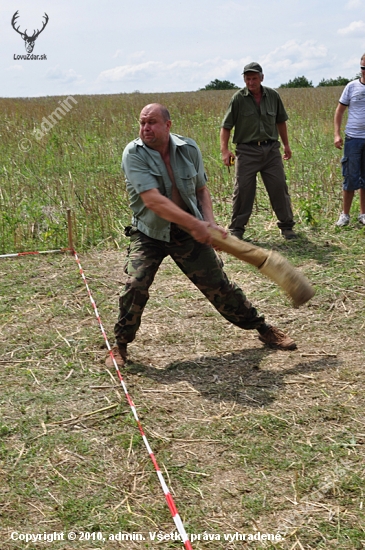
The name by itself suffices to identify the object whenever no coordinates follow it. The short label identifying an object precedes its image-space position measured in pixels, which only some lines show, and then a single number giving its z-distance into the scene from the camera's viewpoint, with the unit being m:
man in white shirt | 6.72
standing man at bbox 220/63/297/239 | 6.63
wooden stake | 6.71
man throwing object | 3.85
